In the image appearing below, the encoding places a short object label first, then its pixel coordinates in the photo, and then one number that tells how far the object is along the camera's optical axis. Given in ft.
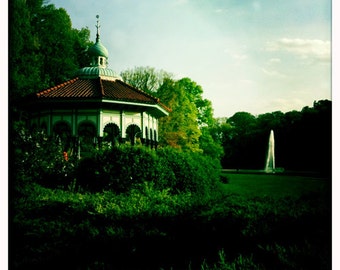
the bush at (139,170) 24.31
